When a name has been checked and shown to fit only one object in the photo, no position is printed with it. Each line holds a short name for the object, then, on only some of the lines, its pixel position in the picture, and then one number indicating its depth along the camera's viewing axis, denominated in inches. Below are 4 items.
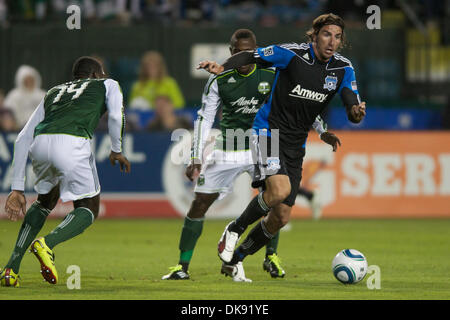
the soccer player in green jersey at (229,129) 674.2
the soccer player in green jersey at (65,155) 596.4
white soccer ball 623.2
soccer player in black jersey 636.1
